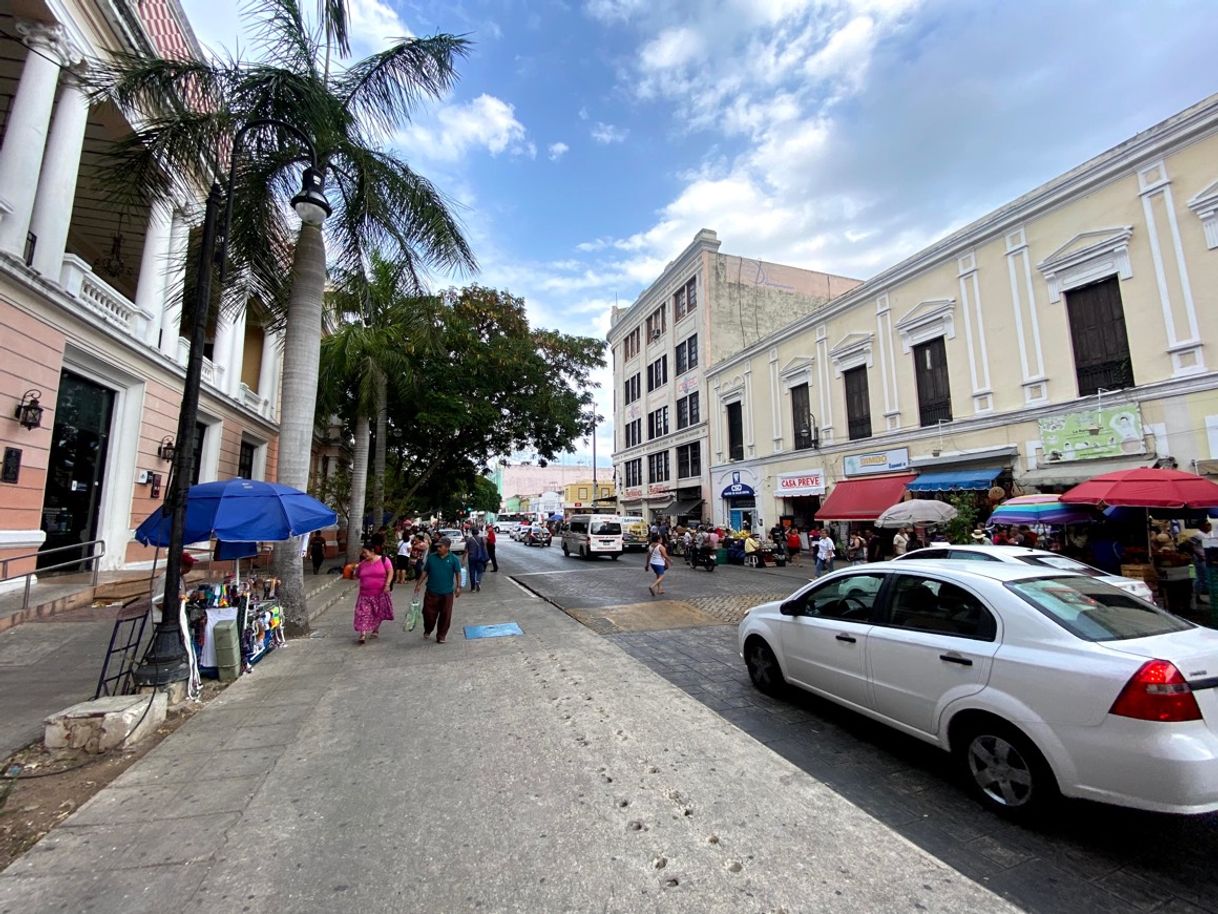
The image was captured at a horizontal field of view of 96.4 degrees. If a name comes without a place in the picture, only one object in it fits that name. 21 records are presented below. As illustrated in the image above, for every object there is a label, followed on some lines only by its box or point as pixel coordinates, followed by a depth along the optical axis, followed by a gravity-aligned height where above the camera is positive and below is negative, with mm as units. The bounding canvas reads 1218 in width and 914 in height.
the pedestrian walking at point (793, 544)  22406 -1327
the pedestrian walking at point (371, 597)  7992 -1139
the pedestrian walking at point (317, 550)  17381 -916
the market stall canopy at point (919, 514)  12891 -106
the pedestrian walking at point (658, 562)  12648 -1124
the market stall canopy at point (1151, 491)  8180 +211
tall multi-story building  31098 +10584
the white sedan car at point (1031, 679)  2758 -1041
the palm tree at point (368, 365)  15661 +4749
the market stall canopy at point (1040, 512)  10141 -111
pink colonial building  8695 +3940
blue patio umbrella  6422 +86
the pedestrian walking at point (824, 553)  15477 -1185
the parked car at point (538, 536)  41531 -1451
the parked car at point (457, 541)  20641 -1082
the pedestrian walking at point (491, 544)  18439 -896
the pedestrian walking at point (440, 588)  7992 -1011
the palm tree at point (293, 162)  7973 +5690
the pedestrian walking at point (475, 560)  13945 -1074
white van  25047 -979
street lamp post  5133 +335
